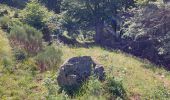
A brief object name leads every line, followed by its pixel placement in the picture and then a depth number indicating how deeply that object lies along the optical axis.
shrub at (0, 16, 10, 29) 21.05
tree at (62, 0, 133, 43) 34.38
